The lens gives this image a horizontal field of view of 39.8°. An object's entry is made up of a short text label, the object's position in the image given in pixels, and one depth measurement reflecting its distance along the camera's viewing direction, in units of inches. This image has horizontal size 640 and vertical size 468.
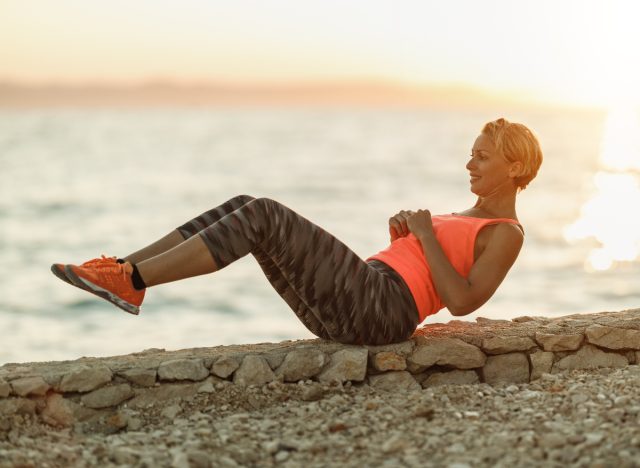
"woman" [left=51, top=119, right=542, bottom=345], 166.7
